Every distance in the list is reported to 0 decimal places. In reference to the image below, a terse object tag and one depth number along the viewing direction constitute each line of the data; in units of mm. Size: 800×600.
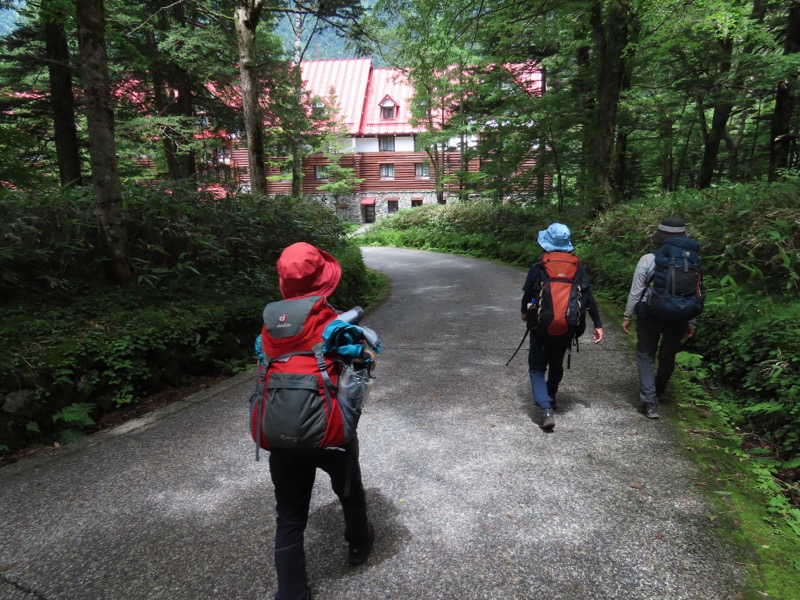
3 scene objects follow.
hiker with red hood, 1948
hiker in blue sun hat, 3771
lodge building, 38750
